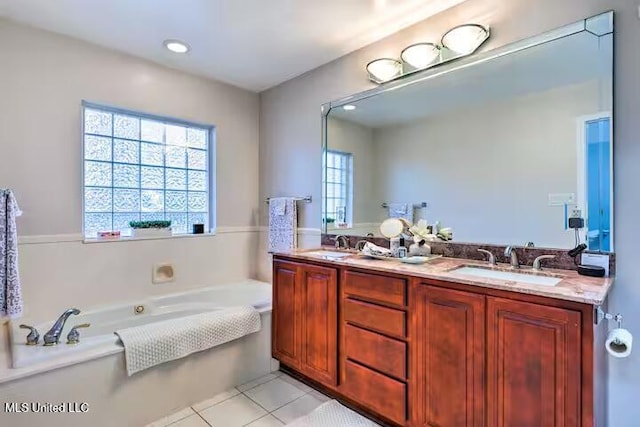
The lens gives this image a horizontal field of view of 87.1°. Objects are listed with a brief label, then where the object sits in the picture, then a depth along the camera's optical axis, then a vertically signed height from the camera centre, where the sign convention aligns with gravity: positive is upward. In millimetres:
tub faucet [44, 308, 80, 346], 1896 -694
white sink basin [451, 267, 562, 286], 1492 -316
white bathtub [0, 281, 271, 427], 1635 -928
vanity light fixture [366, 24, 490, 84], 1899 +983
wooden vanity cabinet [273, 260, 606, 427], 1250 -647
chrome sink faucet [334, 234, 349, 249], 2688 -238
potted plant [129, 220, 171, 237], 2742 -138
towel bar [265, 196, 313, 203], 2967 +112
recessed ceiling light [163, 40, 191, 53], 2441 +1233
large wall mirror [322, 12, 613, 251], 1604 +401
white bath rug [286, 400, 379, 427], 1925 -1218
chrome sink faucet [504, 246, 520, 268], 1793 -238
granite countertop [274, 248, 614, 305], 1239 -300
